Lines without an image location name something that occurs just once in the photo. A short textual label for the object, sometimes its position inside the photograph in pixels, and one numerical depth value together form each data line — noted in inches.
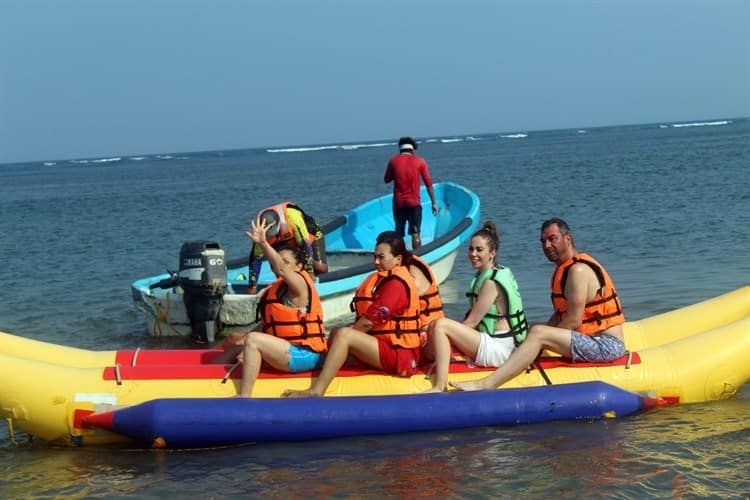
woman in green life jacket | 447.9
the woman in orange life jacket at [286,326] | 446.1
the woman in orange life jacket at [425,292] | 467.4
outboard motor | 640.9
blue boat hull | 677.9
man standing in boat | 847.6
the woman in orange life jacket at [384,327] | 442.1
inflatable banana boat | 442.7
